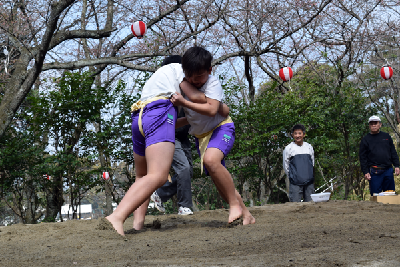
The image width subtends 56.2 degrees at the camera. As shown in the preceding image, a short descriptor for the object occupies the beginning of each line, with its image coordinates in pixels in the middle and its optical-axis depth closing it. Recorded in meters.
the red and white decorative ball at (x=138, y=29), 7.43
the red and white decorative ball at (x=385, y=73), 9.25
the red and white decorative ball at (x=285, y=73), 8.80
